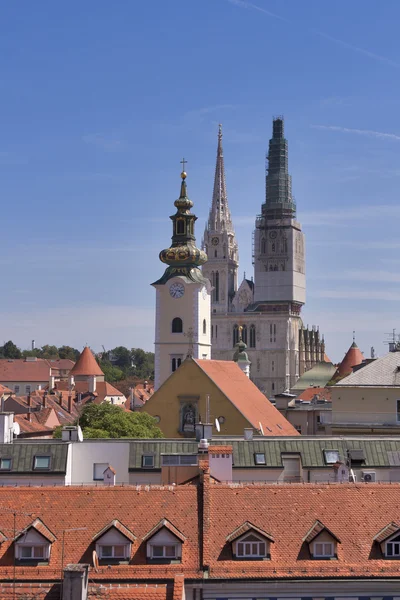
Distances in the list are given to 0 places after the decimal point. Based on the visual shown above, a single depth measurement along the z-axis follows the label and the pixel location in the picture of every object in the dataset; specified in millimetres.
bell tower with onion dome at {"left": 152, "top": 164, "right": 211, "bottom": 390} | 87938
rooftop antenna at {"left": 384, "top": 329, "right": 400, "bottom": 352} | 79250
